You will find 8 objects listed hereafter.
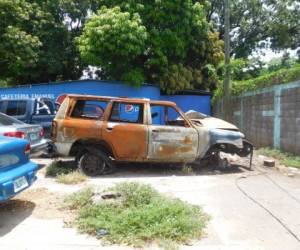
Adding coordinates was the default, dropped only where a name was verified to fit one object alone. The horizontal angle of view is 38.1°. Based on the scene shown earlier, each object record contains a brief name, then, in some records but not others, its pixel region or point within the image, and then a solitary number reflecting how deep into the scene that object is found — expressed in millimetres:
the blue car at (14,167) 5859
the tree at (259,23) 26859
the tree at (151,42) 17750
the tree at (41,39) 18000
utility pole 16375
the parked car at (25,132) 9102
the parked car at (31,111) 12141
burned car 9695
